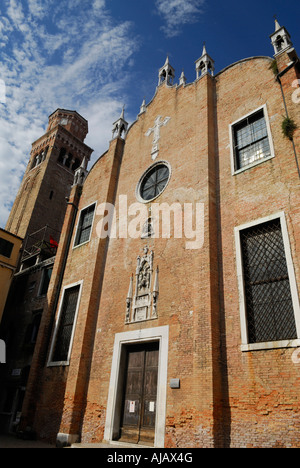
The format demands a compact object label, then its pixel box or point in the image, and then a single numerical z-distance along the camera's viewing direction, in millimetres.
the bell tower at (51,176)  31109
